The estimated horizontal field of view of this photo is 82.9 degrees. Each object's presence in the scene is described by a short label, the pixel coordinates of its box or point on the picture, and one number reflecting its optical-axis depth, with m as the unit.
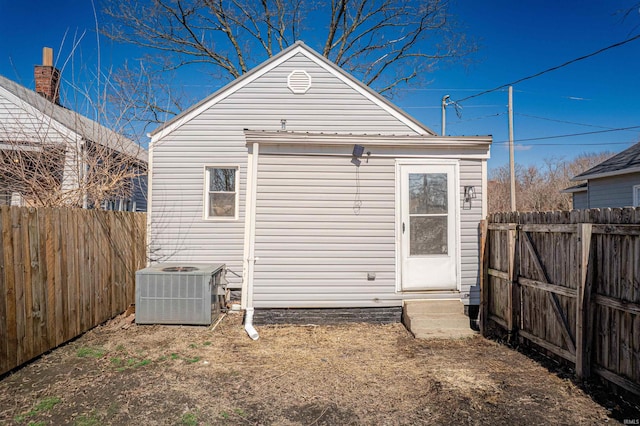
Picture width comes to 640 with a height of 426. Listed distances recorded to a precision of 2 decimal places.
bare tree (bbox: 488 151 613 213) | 22.70
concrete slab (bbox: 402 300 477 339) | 5.06
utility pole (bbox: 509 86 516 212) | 14.75
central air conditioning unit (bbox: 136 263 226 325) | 5.64
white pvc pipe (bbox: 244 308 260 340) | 5.09
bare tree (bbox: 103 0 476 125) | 13.45
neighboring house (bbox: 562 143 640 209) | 10.01
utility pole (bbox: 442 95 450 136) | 18.64
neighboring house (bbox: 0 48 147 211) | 5.79
